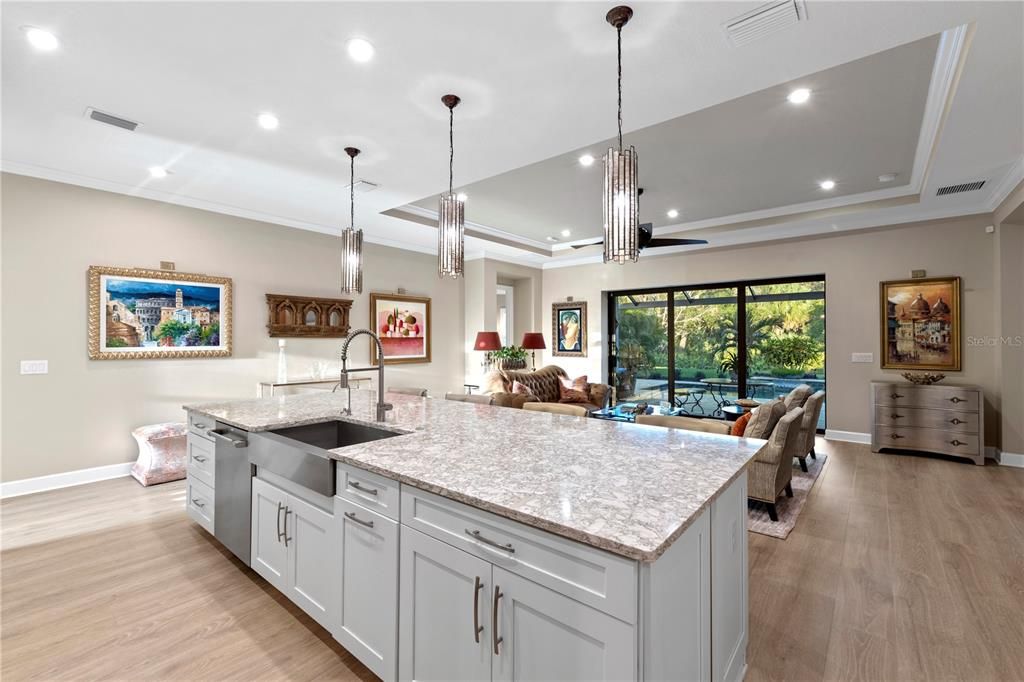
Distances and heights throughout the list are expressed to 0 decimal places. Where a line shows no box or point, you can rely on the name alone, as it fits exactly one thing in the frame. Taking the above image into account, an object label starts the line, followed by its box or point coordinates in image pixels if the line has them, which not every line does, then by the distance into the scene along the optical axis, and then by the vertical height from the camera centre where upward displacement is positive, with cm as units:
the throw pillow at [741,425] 344 -65
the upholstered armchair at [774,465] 320 -90
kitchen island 111 -64
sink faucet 246 -23
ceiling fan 460 +106
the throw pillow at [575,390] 679 -75
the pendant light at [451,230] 271 +67
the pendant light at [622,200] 194 +61
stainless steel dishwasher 239 -83
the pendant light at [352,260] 331 +60
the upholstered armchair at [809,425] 414 -80
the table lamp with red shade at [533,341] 766 +0
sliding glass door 623 -3
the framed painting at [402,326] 645 +22
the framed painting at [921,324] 502 +18
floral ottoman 407 -103
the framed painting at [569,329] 809 +22
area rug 314 -131
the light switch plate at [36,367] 382 -22
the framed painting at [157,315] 418 +27
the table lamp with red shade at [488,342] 700 -2
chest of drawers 466 -86
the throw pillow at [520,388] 623 -66
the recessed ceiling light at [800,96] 291 +160
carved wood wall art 525 +31
